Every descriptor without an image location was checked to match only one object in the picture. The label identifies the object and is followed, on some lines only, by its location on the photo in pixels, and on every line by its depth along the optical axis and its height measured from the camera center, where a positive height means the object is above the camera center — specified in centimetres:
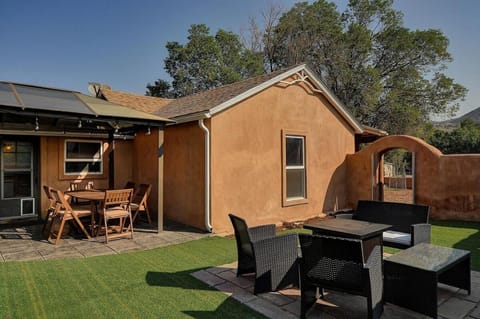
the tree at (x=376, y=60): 2233 +802
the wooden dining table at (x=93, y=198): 711 -86
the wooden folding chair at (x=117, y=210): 680 -117
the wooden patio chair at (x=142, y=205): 778 -116
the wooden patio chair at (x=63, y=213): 653 -118
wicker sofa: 509 -114
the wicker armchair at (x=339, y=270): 325 -126
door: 903 -47
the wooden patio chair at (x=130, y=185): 927 -72
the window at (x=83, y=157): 996 +18
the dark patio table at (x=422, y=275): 343 -142
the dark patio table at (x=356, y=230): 434 -106
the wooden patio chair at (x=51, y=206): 697 -104
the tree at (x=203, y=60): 2730 +967
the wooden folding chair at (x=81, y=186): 925 -81
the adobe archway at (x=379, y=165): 1023 -16
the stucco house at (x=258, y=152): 802 +29
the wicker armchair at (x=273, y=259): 409 -138
